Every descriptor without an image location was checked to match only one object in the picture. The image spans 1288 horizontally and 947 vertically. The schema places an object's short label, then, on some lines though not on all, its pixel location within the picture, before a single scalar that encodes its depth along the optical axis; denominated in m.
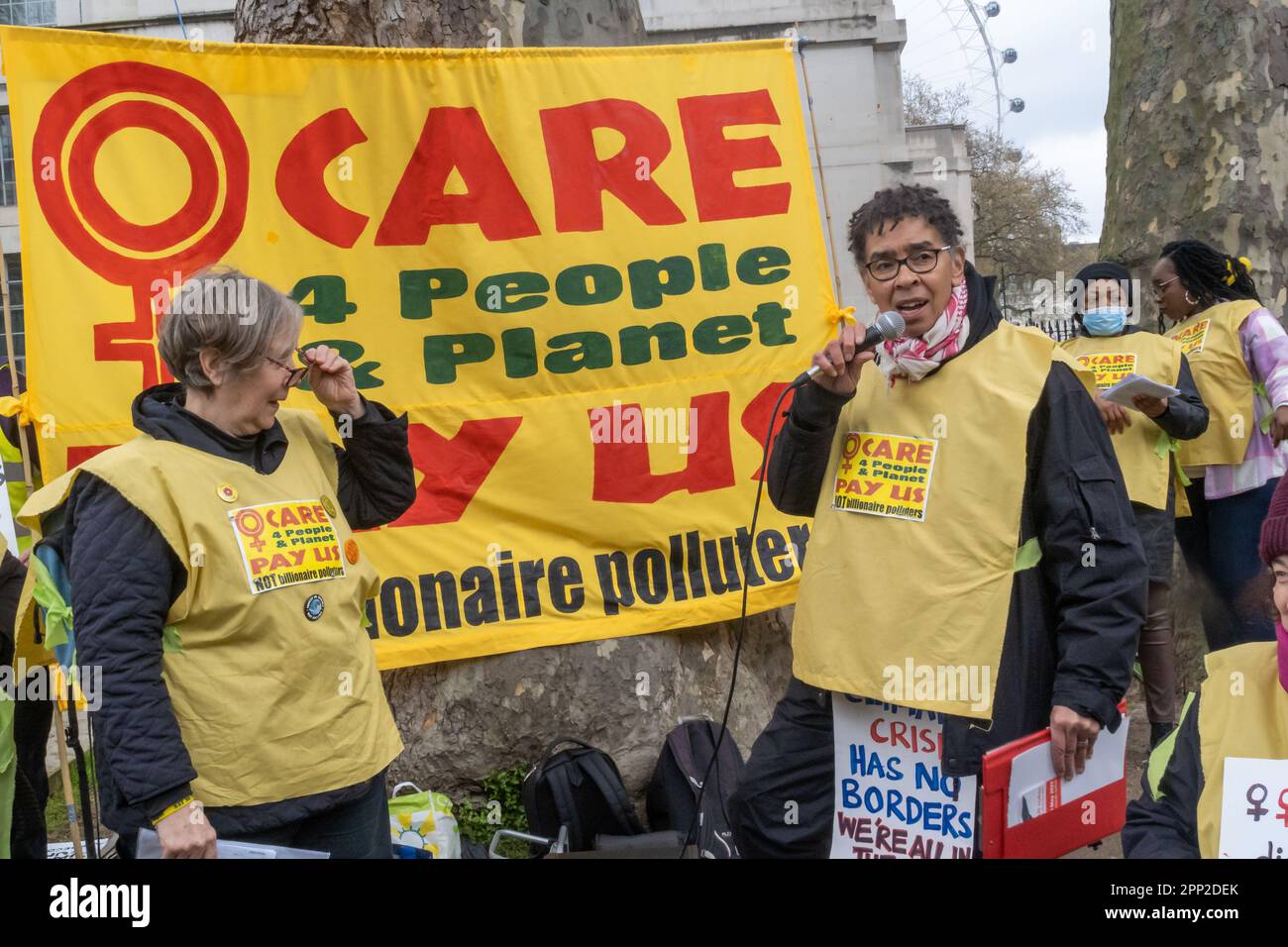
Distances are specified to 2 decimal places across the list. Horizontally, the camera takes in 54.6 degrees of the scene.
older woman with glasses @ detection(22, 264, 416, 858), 2.36
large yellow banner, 4.22
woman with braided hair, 5.07
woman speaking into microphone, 2.71
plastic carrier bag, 4.02
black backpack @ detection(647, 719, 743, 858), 4.10
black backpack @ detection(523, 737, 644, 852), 4.09
